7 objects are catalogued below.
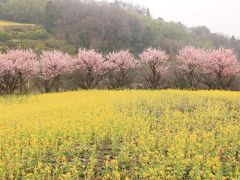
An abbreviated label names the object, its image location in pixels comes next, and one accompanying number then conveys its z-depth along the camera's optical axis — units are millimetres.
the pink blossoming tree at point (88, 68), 43188
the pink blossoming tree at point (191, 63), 43703
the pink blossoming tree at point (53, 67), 40531
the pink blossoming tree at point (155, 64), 45281
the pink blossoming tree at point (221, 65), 42000
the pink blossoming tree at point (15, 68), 37912
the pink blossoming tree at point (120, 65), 44656
